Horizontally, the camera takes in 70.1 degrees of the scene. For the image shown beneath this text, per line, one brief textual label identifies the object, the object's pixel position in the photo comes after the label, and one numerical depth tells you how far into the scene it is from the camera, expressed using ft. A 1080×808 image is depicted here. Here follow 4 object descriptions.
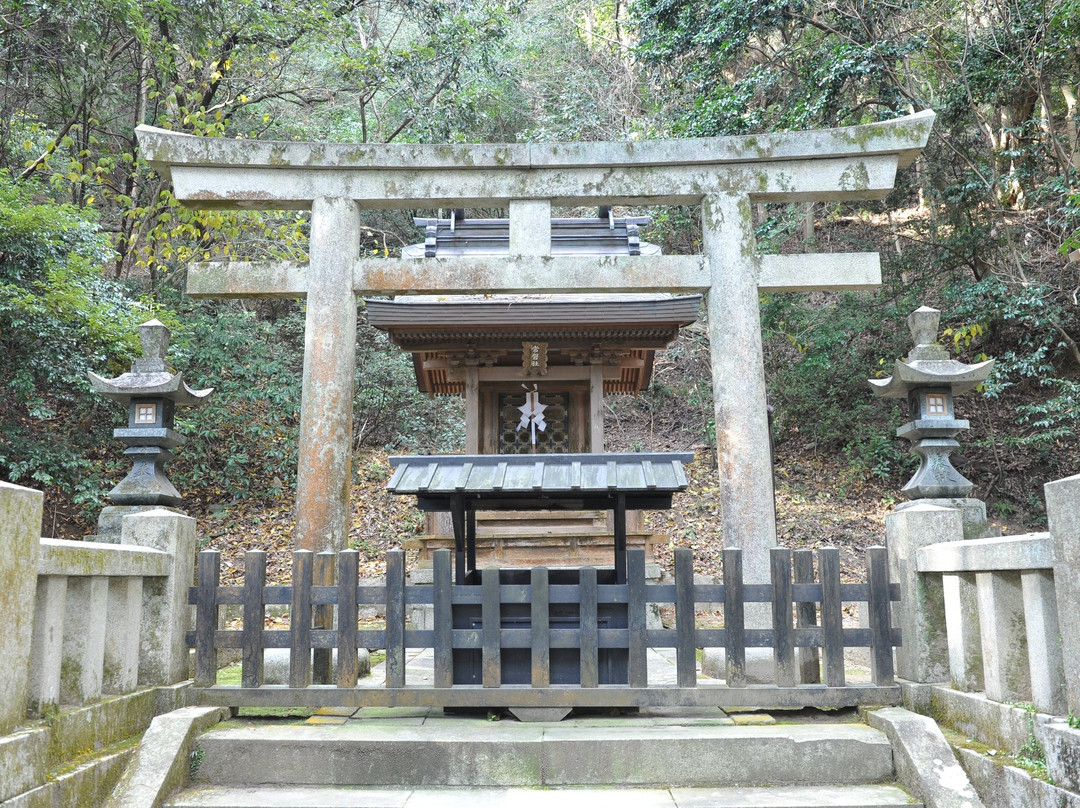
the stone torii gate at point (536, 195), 20.36
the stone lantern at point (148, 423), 17.21
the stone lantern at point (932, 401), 17.04
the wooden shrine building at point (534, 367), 31.01
